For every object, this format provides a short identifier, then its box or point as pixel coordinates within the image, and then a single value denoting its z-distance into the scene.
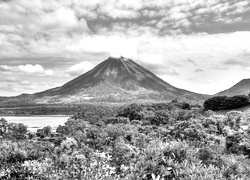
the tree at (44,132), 48.82
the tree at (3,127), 45.54
